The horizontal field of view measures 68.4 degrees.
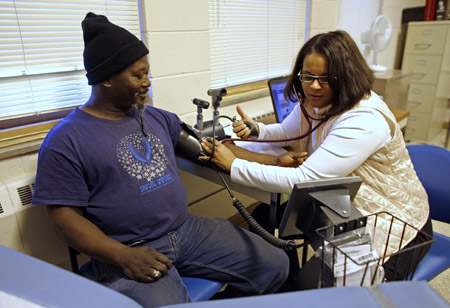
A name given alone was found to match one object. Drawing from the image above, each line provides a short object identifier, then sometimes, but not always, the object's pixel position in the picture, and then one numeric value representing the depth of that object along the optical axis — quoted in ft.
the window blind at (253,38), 6.77
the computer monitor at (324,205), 2.07
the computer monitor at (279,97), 6.04
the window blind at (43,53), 3.98
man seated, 3.09
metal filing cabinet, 11.50
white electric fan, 9.64
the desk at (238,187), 3.96
